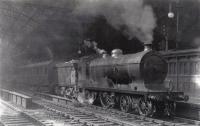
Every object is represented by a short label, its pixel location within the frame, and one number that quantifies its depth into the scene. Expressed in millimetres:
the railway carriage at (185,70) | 14492
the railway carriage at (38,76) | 22125
